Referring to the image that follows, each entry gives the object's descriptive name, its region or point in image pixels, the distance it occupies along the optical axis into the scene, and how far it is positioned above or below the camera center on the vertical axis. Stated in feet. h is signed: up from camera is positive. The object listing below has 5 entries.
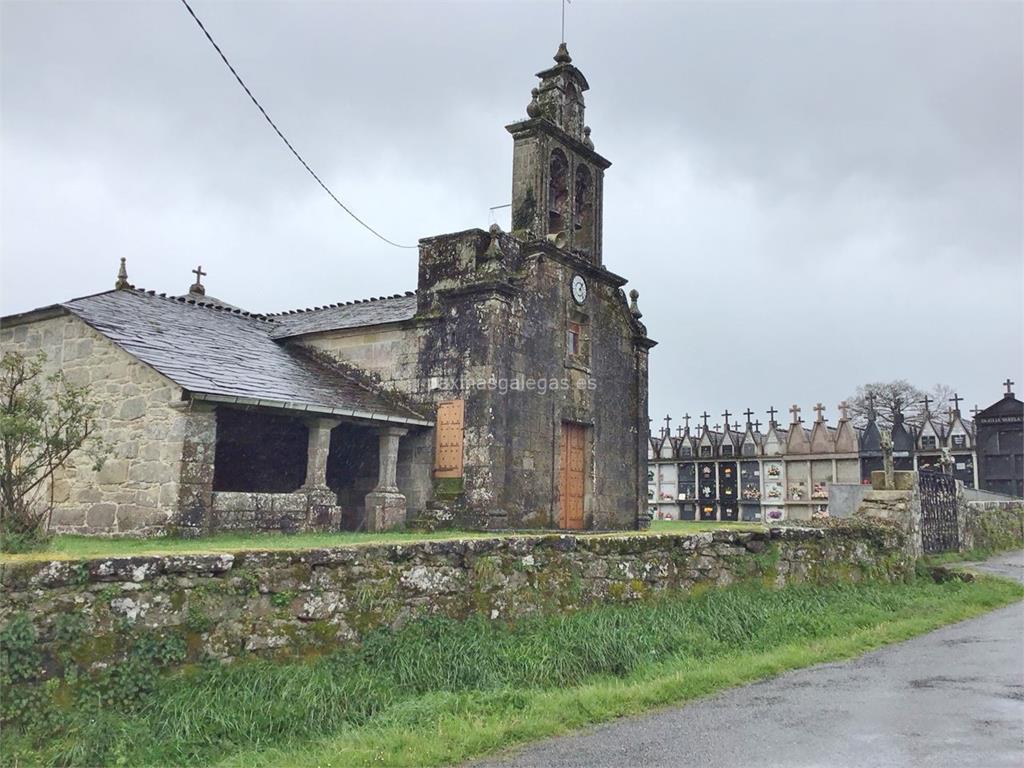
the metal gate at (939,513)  50.39 -0.74
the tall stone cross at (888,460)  47.47 +2.60
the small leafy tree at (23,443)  22.03 +1.20
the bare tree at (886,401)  163.70 +21.11
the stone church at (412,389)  40.52 +5.94
